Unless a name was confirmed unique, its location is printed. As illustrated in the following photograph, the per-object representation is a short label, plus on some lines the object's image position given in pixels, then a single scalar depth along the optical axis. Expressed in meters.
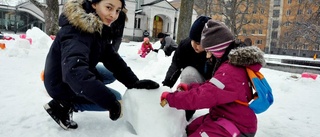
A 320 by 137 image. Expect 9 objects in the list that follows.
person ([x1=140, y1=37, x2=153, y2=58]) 9.11
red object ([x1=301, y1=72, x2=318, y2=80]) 6.86
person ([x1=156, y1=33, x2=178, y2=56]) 8.49
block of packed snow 1.66
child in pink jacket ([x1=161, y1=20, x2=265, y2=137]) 1.56
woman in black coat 1.48
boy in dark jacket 2.31
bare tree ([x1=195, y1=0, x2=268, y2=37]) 22.67
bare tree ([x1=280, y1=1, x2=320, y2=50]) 13.92
